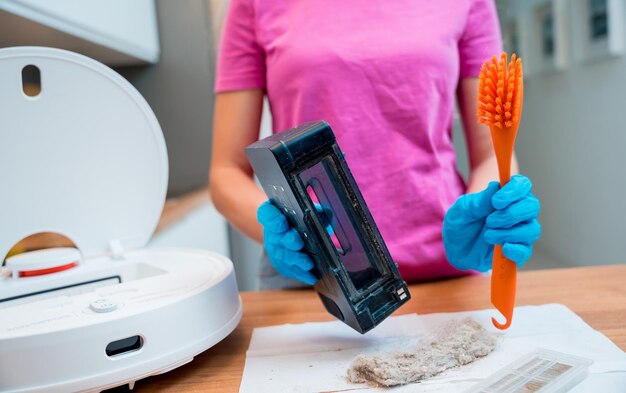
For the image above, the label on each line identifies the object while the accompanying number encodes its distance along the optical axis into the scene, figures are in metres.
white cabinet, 0.82
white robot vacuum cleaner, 0.46
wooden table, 0.53
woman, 0.80
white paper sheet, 0.48
